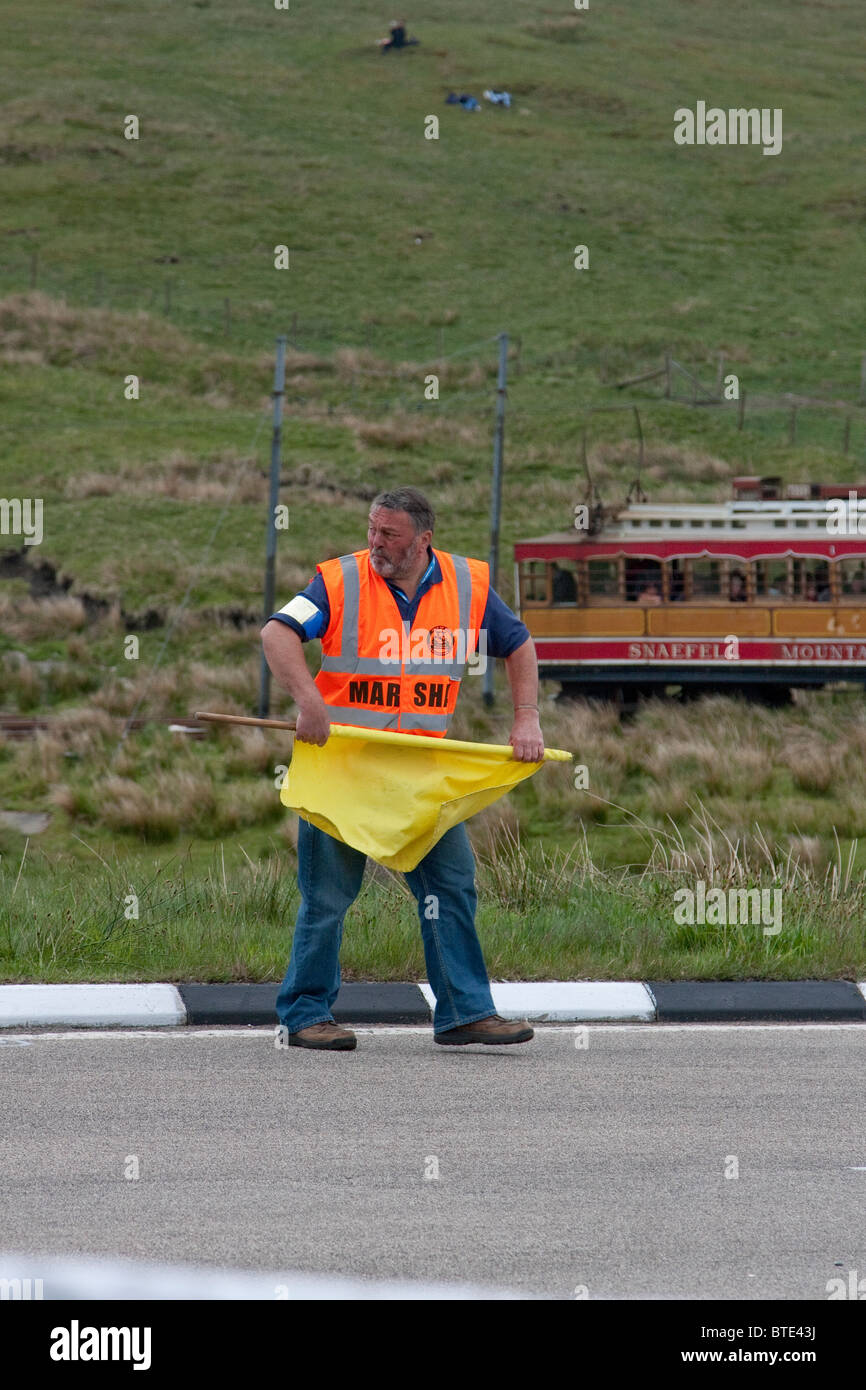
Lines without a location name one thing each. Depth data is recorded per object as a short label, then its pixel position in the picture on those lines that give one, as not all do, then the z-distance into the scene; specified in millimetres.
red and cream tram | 22062
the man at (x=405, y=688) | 6309
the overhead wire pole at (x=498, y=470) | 24016
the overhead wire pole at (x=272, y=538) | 20953
